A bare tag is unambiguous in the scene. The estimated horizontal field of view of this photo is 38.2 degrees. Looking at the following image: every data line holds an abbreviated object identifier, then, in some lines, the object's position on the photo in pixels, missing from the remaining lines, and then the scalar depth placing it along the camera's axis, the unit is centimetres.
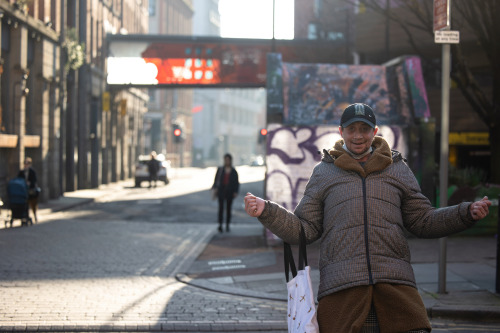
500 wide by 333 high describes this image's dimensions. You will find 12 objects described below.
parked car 3628
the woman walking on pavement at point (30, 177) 1655
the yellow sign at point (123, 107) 3900
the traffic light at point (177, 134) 4628
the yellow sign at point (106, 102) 3472
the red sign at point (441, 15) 833
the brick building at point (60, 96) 2162
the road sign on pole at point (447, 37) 843
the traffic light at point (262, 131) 3312
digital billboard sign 3381
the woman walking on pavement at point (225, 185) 1622
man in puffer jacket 355
